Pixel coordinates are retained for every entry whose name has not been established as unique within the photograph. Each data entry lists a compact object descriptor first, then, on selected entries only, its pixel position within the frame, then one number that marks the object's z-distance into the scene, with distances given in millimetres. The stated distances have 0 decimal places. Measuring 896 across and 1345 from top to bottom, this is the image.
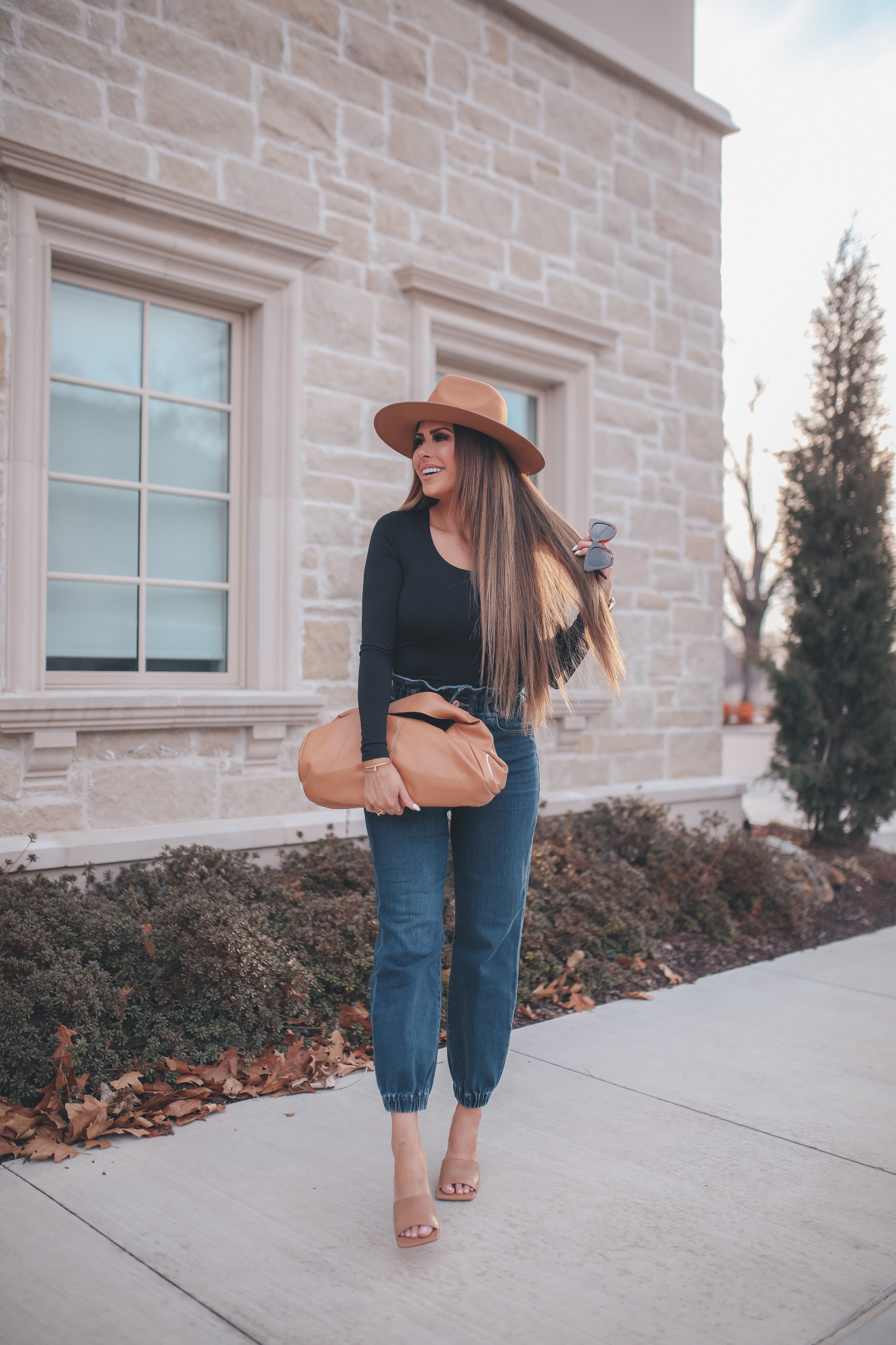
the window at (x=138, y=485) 4438
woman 2326
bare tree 30766
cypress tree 6969
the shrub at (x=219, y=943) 3041
